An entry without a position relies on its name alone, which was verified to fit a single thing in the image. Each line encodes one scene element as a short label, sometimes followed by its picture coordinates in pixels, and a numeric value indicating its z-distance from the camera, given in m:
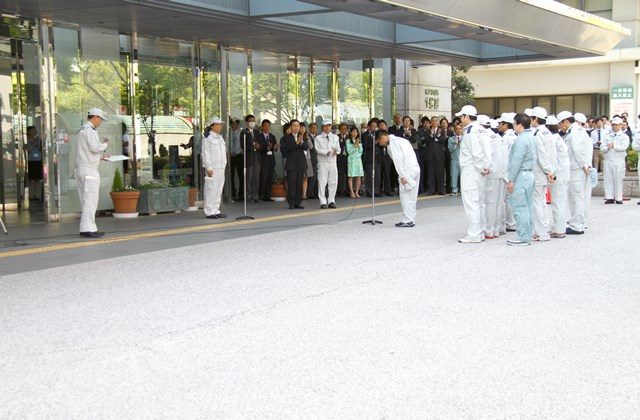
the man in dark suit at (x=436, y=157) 22.41
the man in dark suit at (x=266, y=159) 20.48
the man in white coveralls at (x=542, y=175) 12.95
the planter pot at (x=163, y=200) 17.05
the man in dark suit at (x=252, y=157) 19.70
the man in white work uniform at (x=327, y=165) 18.66
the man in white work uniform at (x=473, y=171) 12.88
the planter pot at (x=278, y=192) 21.34
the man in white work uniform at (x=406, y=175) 14.69
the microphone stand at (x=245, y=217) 16.17
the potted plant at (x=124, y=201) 16.58
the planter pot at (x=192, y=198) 18.43
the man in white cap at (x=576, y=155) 14.48
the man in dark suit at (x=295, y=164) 18.62
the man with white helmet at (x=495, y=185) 13.47
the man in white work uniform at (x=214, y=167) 16.64
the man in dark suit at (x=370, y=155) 21.58
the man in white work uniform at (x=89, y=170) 13.34
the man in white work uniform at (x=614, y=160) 19.58
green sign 35.21
